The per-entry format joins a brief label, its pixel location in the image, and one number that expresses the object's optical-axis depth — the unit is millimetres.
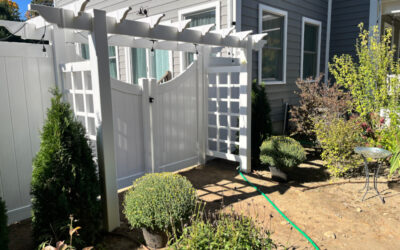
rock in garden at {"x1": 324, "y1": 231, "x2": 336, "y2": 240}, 2941
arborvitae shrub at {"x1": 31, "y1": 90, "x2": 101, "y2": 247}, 2525
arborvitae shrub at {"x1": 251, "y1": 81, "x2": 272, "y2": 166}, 5184
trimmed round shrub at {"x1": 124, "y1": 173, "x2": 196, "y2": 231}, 2545
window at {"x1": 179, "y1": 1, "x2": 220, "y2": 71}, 5654
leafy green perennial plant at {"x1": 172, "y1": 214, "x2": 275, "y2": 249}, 1905
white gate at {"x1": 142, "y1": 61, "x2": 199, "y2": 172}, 4375
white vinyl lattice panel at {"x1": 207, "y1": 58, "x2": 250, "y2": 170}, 4824
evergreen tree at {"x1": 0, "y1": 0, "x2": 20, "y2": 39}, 15062
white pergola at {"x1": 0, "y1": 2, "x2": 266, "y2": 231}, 2781
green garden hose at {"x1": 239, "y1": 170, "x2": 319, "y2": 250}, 2811
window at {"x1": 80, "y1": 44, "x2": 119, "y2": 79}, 7783
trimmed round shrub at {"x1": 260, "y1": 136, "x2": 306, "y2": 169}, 4371
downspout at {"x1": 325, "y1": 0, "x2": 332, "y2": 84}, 8102
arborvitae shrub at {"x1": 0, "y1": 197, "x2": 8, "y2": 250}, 2019
